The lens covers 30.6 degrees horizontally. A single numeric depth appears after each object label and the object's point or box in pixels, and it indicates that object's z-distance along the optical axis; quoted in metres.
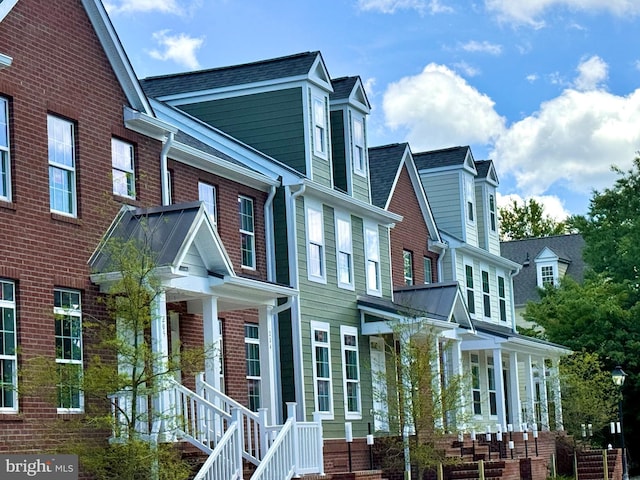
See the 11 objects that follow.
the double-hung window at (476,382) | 40.06
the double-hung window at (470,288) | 40.31
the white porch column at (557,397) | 41.02
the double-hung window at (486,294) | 42.24
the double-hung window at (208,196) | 25.30
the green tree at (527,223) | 88.88
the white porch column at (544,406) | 40.54
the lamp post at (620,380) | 35.47
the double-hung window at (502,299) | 44.41
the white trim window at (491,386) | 41.66
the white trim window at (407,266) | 36.03
